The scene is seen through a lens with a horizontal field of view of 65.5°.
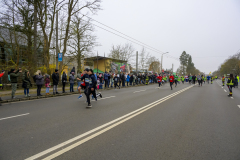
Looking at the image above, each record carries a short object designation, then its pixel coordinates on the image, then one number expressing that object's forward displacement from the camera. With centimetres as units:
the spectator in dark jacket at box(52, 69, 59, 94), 1368
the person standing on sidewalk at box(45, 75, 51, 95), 1334
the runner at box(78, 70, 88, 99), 910
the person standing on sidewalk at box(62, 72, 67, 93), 1501
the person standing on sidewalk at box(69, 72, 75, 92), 1573
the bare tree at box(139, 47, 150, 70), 5269
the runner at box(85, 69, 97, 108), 851
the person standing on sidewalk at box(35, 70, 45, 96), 1269
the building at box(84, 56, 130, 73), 3794
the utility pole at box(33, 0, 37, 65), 1917
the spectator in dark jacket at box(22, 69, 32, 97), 1199
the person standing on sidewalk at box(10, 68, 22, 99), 1118
